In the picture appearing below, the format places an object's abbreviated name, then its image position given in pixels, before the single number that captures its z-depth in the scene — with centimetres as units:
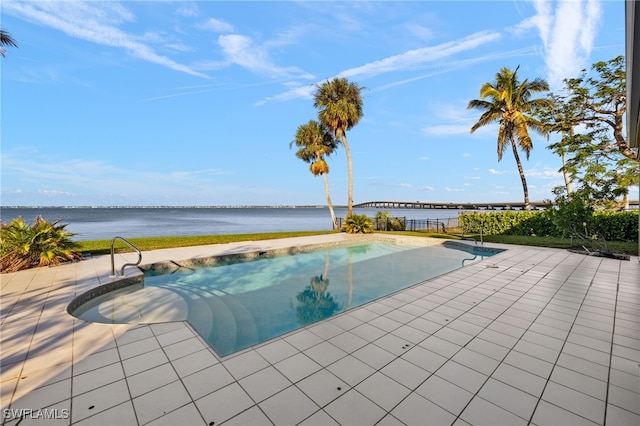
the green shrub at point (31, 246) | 586
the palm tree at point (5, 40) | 625
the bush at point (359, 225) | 1455
